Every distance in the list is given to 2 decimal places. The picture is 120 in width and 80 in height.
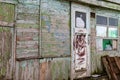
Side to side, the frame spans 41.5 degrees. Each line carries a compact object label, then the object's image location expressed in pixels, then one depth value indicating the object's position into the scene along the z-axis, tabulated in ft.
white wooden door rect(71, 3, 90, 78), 18.30
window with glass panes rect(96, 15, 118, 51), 21.46
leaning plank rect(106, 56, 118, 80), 20.04
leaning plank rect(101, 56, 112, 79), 20.76
